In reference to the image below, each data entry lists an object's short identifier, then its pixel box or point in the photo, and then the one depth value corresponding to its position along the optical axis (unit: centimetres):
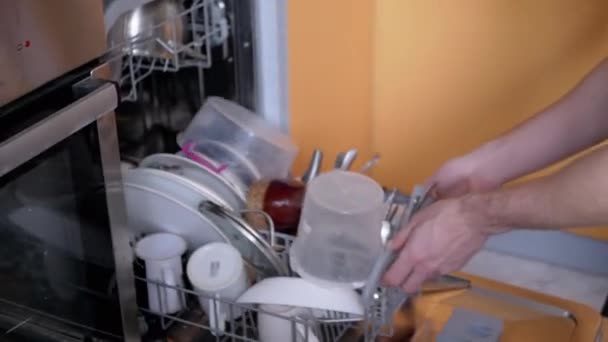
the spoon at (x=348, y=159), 128
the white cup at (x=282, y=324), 107
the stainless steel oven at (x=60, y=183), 80
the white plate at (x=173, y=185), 119
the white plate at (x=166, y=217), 119
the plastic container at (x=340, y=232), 110
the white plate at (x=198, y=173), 126
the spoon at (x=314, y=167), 135
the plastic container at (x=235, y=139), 136
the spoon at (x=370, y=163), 126
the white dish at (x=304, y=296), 104
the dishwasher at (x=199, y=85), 116
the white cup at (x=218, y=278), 112
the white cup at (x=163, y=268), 115
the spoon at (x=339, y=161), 130
